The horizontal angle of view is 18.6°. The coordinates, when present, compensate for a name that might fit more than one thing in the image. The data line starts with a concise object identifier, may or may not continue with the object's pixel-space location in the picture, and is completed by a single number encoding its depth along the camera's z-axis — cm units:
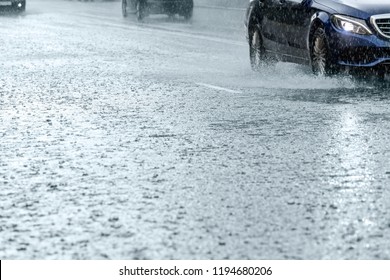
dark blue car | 1374
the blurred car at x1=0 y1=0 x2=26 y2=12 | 3922
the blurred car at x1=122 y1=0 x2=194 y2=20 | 3231
